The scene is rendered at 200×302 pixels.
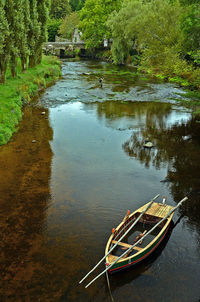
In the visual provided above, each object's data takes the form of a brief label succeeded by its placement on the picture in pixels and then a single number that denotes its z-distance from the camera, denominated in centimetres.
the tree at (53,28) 11939
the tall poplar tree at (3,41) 2934
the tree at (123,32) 6234
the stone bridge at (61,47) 8606
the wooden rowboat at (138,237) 1135
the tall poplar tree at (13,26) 3148
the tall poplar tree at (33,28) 4119
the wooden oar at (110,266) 1053
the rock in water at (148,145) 2409
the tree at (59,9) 12706
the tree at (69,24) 10968
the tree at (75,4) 13449
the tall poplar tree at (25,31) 3738
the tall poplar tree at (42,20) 4497
